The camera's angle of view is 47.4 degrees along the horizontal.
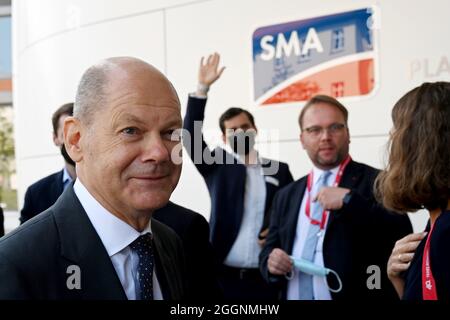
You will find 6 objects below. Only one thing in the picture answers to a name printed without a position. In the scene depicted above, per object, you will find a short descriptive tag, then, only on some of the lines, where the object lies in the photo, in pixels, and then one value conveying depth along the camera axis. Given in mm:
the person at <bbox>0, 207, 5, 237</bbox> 2770
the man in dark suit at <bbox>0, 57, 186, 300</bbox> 948
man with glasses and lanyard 2086
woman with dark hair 1211
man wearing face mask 2783
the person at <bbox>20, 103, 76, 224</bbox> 2176
